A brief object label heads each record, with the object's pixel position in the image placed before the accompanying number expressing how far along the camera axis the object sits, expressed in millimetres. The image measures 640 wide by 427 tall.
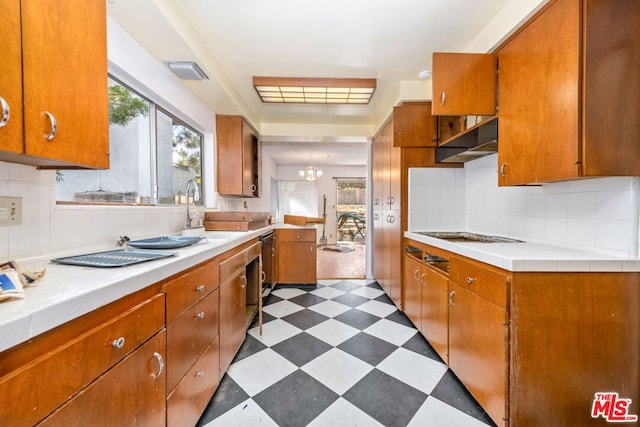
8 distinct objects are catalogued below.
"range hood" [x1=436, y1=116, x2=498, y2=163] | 1705
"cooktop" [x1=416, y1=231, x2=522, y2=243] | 1758
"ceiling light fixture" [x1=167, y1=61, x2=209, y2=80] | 1793
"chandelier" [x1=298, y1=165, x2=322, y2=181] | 5102
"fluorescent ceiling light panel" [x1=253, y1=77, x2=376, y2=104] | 2424
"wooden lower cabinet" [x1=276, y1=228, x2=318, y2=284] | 3367
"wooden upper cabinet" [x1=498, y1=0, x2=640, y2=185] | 1064
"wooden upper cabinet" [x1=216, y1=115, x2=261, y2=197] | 2822
